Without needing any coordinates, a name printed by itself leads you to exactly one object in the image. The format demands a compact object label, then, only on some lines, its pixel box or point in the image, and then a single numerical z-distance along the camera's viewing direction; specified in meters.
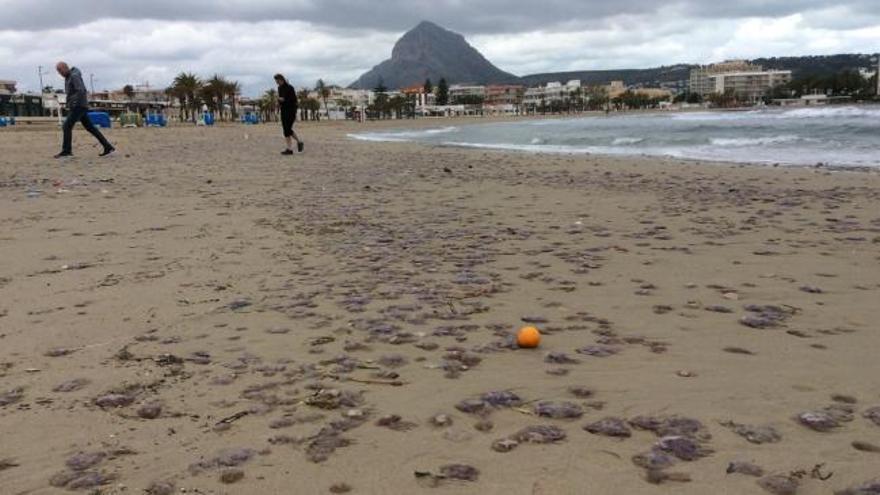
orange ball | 3.42
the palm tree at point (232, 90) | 98.50
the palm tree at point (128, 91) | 138.38
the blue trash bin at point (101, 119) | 49.72
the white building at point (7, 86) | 129.38
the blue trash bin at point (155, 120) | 70.94
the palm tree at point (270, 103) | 114.31
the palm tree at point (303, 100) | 122.88
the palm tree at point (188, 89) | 91.81
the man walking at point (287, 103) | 16.66
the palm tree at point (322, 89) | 141.00
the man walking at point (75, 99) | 14.49
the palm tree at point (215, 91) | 94.38
